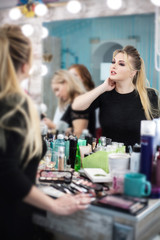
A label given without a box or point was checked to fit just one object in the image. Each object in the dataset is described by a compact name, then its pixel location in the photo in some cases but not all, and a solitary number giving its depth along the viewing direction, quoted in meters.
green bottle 1.51
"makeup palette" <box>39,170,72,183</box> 1.28
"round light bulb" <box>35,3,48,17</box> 3.09
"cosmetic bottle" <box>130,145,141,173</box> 1.21
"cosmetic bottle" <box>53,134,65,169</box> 1.54
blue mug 1.06
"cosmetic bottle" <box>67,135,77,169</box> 1.54
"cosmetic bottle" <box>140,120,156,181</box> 1.13
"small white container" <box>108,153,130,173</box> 1.28
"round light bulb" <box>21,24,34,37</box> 3.27
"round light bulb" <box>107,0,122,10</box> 2.78
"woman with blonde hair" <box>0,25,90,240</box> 0.91
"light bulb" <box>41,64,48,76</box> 3.23
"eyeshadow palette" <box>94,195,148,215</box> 0.98
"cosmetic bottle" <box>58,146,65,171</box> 1.43
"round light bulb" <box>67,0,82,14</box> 2.98
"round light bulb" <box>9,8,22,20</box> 3.34
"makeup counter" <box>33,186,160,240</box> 0.97
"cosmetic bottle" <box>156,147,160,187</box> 1.16
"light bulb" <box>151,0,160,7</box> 2.55
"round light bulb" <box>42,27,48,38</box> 3.20
